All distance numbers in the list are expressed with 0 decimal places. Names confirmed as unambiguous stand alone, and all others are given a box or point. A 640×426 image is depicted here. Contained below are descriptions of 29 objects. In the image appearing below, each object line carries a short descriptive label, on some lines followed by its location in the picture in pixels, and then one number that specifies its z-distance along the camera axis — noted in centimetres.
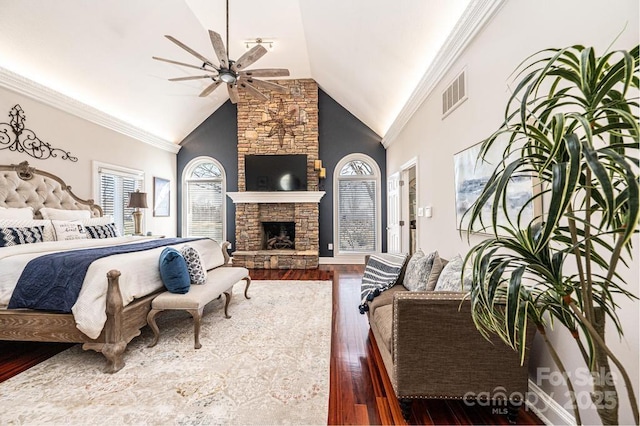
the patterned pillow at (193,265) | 305
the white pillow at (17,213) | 327
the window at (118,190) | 498
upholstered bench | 263
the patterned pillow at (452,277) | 191
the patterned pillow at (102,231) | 391
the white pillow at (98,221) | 404
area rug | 178
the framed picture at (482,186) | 185
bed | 224
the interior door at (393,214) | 574
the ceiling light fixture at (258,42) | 504
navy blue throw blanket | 226
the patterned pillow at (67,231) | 349
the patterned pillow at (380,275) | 290
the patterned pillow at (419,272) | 254
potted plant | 78
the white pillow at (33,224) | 312
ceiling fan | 322
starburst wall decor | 677
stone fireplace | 670
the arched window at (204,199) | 725
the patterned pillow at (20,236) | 288
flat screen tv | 664
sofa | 162
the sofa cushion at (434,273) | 242
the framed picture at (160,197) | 640
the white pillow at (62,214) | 376
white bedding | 222
